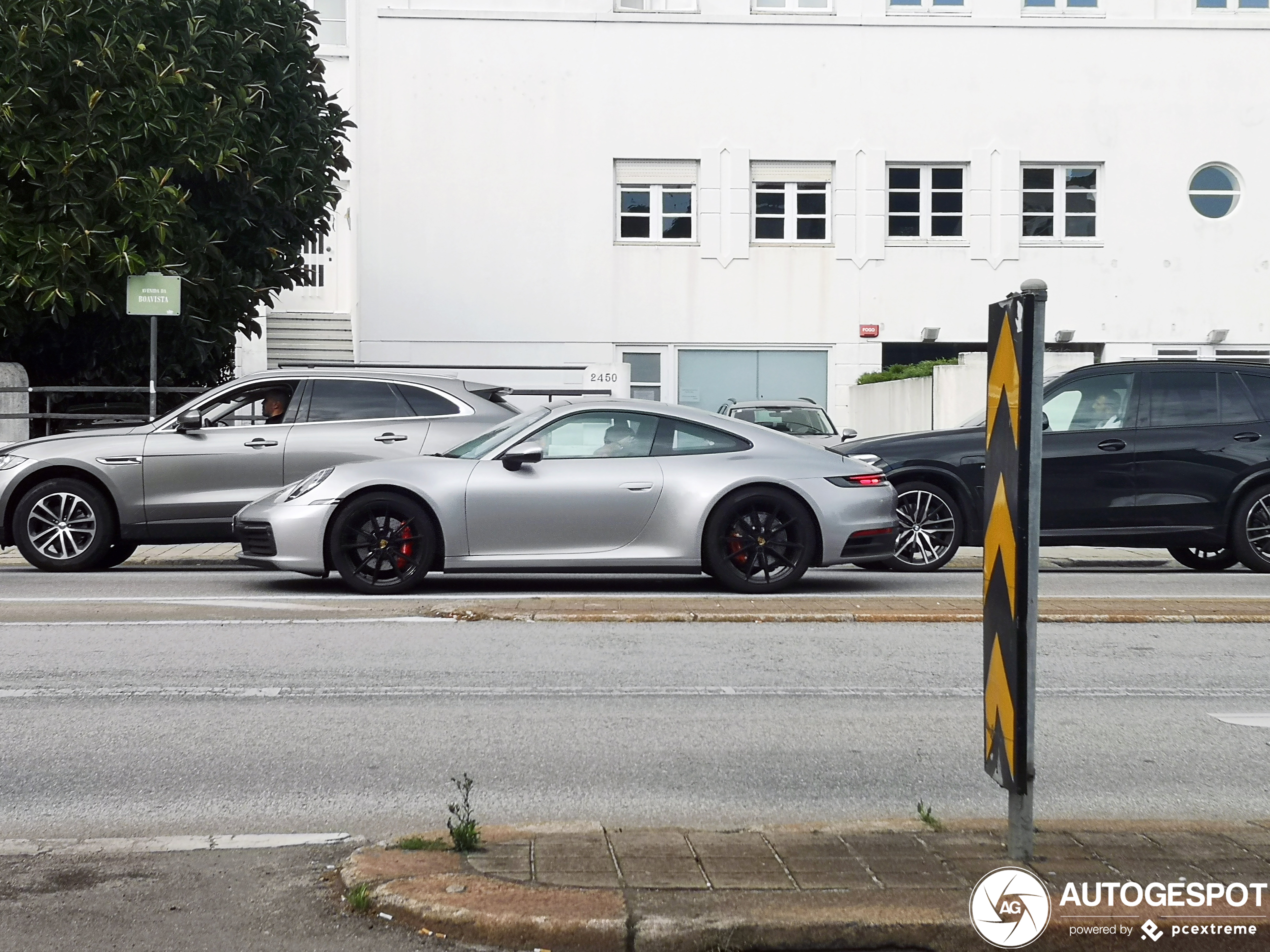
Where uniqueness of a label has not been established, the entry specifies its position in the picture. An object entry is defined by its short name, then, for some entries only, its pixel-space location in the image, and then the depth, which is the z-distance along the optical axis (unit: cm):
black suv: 1326
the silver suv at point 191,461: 1327
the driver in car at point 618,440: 1130
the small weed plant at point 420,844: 457
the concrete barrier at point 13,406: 2084
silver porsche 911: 1105
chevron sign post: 420
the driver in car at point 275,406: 1371
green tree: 1945
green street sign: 1855
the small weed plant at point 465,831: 451
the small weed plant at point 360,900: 415
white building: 2948
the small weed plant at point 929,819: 478
